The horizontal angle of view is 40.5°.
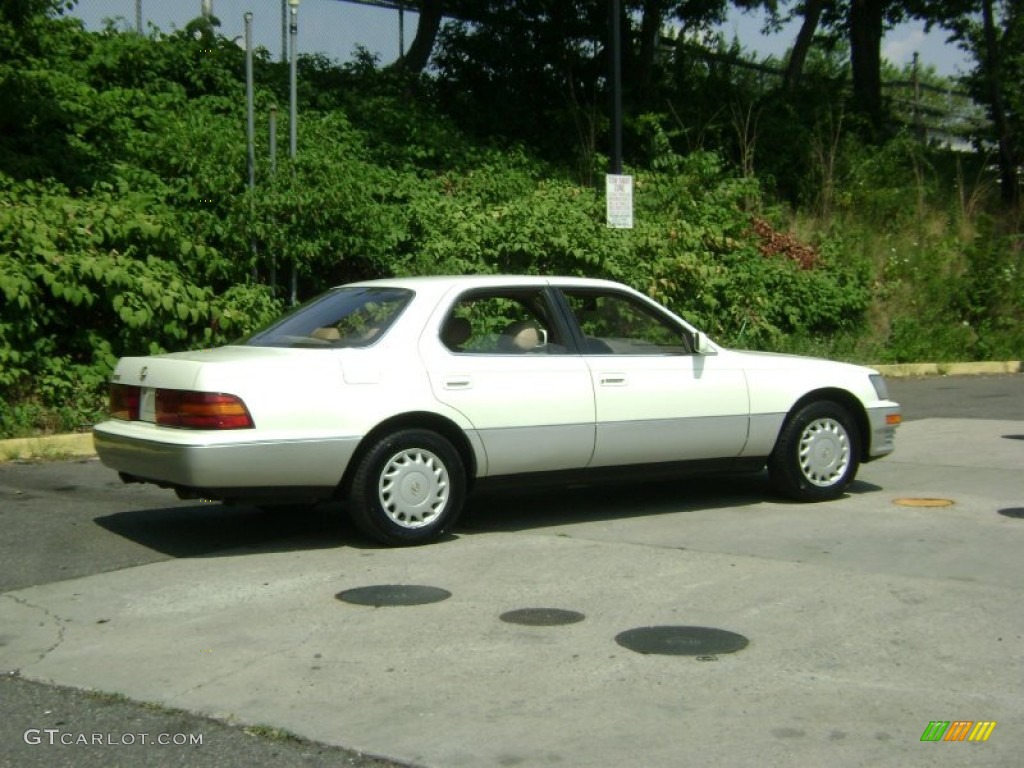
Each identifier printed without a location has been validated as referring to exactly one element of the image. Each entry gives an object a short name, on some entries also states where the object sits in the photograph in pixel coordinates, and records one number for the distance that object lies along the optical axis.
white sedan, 7.39
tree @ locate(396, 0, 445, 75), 24.77
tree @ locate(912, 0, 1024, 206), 28.67
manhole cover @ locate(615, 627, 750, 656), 5.66
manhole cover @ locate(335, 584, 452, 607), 6.54
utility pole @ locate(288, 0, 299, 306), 15.23
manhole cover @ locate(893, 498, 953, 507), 9.11
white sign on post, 16.83
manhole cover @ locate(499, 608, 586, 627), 6.15
